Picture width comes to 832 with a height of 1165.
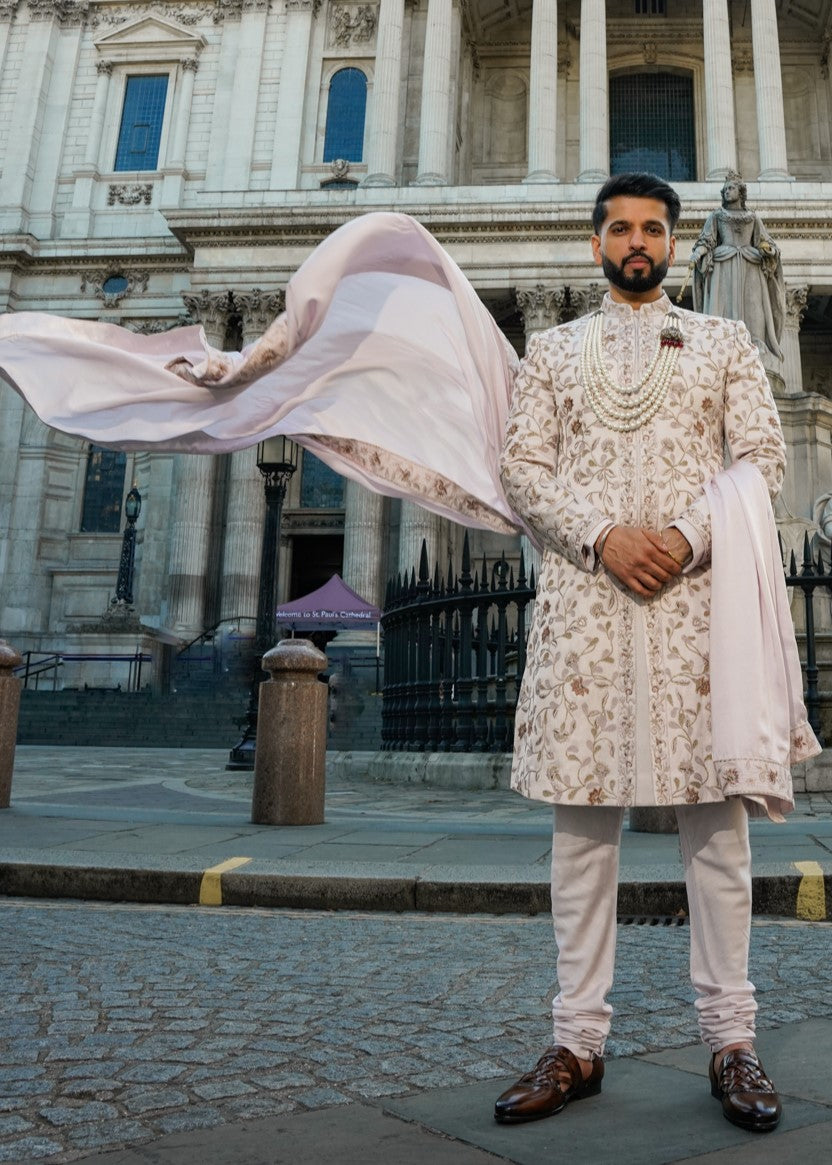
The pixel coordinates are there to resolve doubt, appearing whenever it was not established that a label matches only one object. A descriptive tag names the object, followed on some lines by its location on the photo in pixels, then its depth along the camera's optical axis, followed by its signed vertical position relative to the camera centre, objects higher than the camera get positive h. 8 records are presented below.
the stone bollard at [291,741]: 7.01 +0.38
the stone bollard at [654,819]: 6.29 -0.05
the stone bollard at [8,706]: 7.90 +0.64
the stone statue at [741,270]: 10.86 +5.65
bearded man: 2.37 +0.47
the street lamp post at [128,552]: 27.47 +6.28
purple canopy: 23.56 +4.20
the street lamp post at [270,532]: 11.63 +3.01
